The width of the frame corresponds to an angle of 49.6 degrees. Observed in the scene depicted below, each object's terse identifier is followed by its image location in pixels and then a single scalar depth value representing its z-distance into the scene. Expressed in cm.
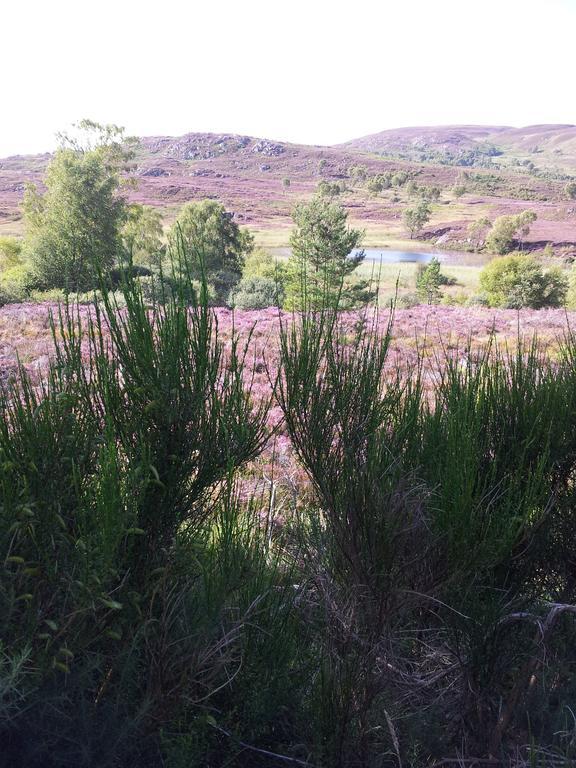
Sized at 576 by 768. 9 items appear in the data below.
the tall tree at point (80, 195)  2992
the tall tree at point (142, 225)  3484
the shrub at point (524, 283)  2947
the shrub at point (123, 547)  214
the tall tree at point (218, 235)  3759
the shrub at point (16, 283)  2115
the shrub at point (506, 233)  6606
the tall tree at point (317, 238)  2364
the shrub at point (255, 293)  2270
